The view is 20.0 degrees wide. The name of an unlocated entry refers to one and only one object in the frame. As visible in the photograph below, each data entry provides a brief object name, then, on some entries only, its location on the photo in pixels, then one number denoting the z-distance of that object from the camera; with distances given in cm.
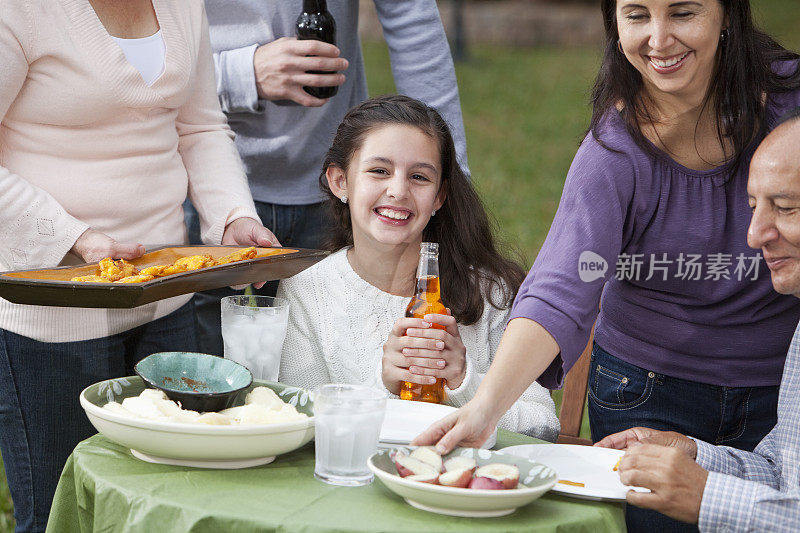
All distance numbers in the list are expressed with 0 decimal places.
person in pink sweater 269
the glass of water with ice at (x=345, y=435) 239
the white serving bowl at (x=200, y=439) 237
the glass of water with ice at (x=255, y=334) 269
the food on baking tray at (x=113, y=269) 260
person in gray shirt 317
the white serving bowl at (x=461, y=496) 229
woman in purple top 264
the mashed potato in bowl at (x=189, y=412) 240
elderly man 241
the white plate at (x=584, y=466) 239
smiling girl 291
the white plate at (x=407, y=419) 249
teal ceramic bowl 254
